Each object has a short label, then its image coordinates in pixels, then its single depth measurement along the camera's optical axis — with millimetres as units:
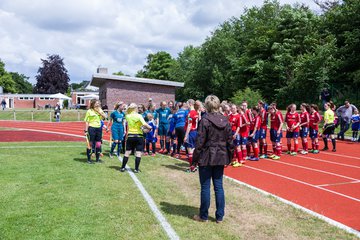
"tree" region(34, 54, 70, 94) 82750
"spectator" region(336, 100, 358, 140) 17375
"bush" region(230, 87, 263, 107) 28125
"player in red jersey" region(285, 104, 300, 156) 12617
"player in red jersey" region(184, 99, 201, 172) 9434
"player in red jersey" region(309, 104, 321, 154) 13242
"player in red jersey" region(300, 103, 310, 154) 12953
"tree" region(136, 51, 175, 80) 79250
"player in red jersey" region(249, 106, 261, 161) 11514
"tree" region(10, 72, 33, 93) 114562
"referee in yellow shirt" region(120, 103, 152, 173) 8750
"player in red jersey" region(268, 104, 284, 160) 12110
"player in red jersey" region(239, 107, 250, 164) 10750
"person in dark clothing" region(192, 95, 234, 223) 5441
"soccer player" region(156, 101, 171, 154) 12648
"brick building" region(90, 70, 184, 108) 33156
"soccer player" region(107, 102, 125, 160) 11070
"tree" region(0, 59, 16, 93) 87369
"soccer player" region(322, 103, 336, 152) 13766
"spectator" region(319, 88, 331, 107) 28281
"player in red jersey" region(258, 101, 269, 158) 12079
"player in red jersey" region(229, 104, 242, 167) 10500
